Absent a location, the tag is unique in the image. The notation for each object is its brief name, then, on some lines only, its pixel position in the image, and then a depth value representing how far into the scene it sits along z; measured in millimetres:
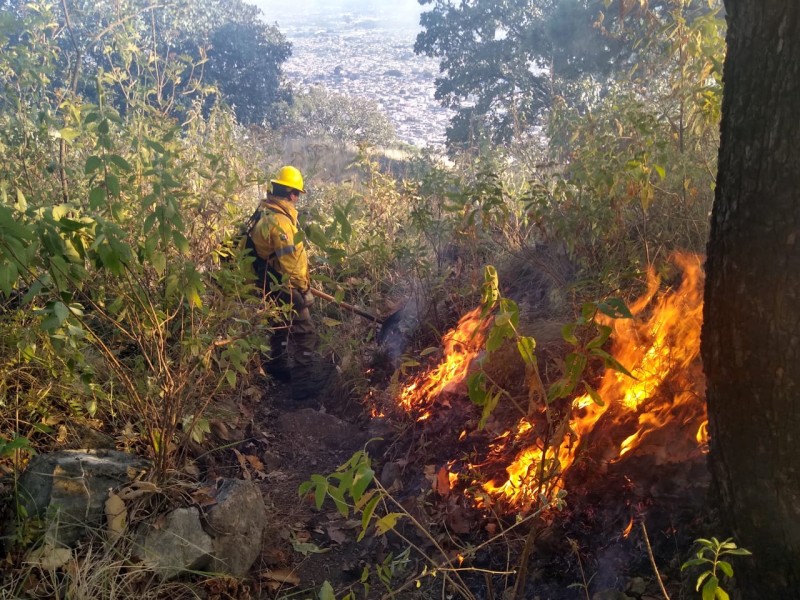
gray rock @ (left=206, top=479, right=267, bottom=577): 3377
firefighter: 6090
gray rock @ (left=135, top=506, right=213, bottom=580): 3123
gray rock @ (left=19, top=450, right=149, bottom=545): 3105
